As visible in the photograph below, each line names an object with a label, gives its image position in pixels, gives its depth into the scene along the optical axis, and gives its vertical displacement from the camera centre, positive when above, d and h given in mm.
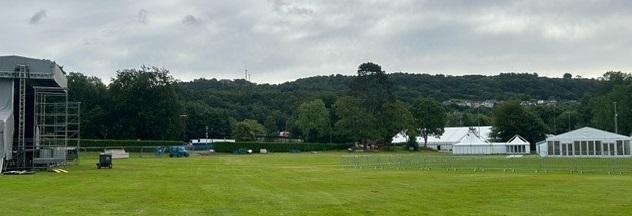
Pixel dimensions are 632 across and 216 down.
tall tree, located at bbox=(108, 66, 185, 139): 122250 +6770
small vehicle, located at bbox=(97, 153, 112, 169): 55675 -1266
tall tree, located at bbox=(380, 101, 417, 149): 127000 +4429
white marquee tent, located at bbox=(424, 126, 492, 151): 150125 +1048
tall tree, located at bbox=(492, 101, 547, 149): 126438 +3511
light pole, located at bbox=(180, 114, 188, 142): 131000 +2614
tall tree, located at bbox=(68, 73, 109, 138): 122312 +7832
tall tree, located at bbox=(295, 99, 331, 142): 143000 +4956
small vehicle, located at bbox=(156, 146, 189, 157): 94125 -884
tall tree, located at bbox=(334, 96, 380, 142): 125625 +4102
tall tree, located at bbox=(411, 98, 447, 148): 142000 +5328
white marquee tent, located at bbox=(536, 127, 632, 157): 84438 -329
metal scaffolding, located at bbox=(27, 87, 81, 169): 53594 +75
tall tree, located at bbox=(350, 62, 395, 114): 128875 +10450
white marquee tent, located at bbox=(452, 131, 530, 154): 108312 -783
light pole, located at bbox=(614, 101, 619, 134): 113756 +3781
